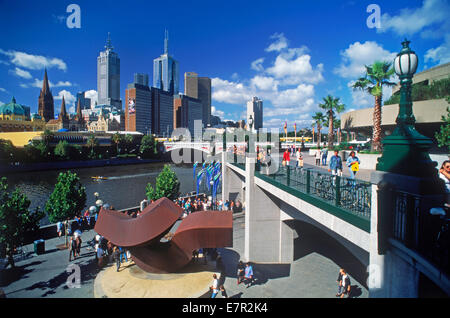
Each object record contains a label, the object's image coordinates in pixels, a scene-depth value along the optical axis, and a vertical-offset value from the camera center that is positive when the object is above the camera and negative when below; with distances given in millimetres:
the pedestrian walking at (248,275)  11688 -5668
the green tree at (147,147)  92012 +967
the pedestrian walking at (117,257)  12438 -5219
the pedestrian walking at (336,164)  10850 -597
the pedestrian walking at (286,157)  15746 -428
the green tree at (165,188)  23938 -3556
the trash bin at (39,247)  14602 -5517
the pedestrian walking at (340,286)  10011 -5287
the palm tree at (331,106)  38656 +6751
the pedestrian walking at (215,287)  9915 -5354
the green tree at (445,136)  13904 +799
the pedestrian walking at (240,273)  11975 -5682
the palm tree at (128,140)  94188 +3537
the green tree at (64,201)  17938 -3614
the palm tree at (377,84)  21281 +5635
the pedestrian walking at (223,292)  9789 -5391
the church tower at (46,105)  119662 +21046
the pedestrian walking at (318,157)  22103 -609
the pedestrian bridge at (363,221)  4039 -1717
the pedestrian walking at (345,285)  9844 -5121
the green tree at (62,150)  65581 -108
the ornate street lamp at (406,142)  4281 +150
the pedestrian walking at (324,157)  21841 -591
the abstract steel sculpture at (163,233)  10531 -3433
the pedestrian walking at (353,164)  10239 -557
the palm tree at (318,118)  50938 +6351
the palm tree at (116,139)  89231 +3732
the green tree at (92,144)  76312 +1720
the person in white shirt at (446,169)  5938 -433
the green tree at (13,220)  11562 -3382
